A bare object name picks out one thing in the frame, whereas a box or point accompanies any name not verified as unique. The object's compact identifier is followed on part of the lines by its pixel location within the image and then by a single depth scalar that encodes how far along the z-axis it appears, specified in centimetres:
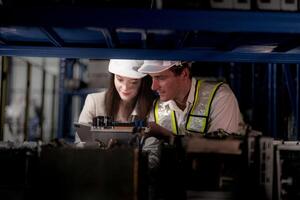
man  436
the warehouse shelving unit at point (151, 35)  220
